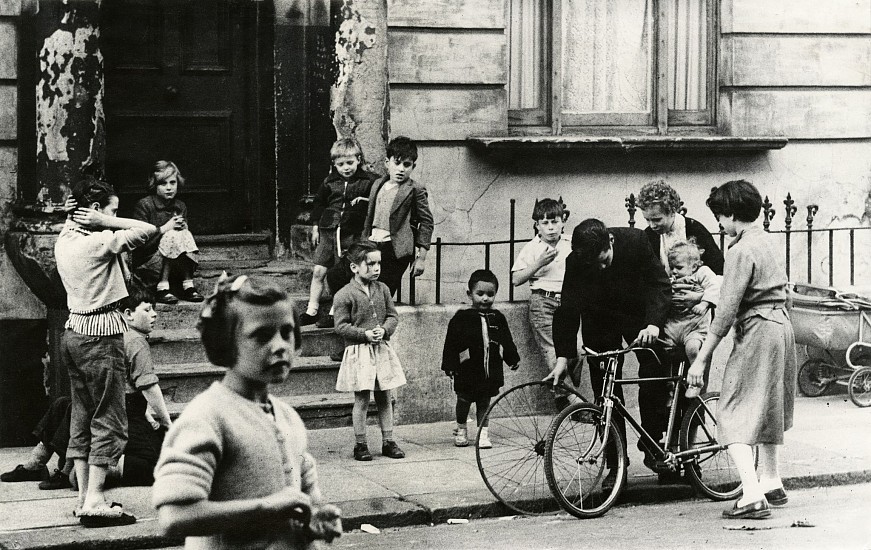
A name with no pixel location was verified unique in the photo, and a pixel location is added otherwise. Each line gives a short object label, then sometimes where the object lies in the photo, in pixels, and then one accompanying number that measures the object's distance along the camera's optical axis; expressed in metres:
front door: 10.34
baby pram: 10.40
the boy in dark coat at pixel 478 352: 8.74
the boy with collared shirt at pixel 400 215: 9.21
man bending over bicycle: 7.63
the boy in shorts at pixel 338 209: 9.60
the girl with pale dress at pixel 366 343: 8.38
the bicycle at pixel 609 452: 7.01
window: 10.98
